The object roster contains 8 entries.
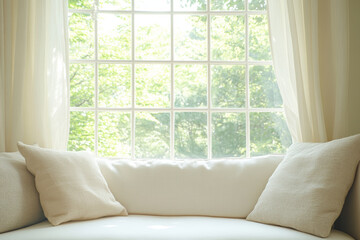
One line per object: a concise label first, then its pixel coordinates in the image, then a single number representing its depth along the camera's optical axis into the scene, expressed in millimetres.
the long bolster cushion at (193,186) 2330
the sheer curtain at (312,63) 2531
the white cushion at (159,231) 1827
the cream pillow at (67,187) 2088
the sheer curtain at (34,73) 2557
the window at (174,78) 2855
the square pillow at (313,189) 1938
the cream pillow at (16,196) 1952
